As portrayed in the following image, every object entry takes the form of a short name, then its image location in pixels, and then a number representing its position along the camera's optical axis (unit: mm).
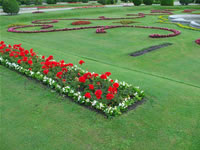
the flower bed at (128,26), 11477
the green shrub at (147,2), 36566
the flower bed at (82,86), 4117
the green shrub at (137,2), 36112
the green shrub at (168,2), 34406
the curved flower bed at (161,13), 24641
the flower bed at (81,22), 16953
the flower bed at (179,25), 13838
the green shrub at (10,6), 20562
